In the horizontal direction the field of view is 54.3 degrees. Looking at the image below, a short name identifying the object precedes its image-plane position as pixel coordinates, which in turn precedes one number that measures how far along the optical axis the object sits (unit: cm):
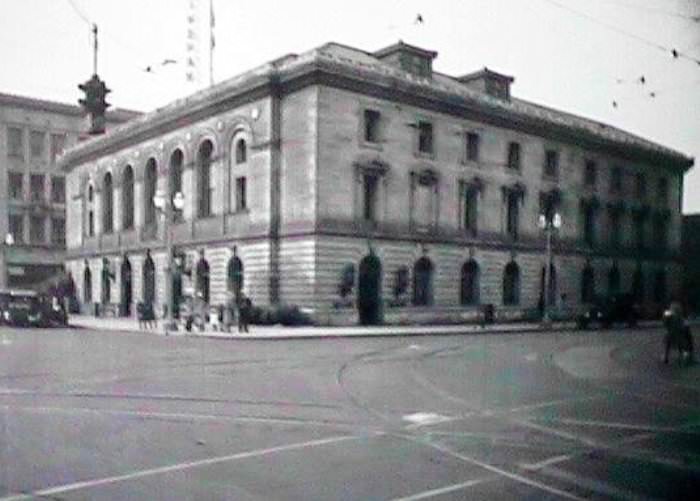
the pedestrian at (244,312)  2000
